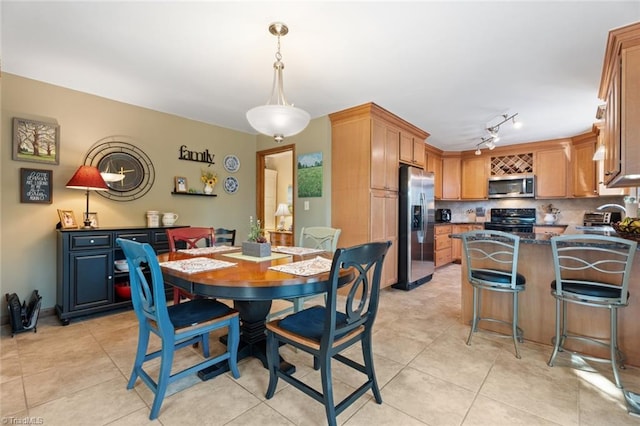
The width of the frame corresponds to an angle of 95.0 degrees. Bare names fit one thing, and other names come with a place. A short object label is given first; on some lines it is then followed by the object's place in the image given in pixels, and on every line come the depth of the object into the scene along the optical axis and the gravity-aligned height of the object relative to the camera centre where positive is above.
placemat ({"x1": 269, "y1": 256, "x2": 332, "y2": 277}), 1.66 -0.33
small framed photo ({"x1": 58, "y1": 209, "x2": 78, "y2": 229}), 2.99 -0.06
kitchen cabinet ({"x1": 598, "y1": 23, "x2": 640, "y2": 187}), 1.98 +0.79
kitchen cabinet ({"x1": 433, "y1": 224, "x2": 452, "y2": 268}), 5.61 -0.62
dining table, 1.52 -0.35
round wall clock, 3.34 +0.58
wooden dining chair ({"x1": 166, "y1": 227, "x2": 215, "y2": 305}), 2.56 -0.21
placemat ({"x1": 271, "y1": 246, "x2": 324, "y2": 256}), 2.43 -0.32
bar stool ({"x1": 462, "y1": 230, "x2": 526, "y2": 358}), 2.31 -0.50
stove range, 5.62 -0.14
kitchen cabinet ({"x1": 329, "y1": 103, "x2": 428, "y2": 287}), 3.68 +0.50
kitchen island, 2.19 -0.82
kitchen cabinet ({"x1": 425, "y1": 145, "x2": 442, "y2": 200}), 5.87 +1.03
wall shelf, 3.98 +0.28
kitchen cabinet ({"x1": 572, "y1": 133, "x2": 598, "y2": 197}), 4.81 +0.79
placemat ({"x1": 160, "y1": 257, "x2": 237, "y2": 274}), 1.76 -0.33
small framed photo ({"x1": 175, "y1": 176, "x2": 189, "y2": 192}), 3.99 +0.41
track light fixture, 3.90 +1.28
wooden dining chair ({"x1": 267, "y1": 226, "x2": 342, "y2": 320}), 2.91 -0.23
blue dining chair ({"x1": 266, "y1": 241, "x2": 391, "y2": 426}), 1.42 -0.63
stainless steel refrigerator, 4.18 -0.20
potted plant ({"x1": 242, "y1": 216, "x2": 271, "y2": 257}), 2.22 -0.24
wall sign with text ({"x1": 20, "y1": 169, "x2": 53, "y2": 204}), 2.88 +0.28
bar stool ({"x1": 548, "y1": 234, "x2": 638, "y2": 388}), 1.92 -0.51
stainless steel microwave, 5.47 +0.53
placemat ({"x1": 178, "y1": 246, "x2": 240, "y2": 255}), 2.45 -0.32
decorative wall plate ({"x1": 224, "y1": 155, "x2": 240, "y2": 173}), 4.57 +0.79
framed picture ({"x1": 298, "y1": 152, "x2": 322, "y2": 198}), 4.07 +0.55
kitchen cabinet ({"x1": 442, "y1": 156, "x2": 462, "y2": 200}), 6.36 +0.80
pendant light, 2.06 +0.69
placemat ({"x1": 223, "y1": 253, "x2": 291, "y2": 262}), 2.12 -0.33
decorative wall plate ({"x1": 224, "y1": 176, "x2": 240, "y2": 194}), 4.59 +0.46
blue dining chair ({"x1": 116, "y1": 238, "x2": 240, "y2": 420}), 1.57 -0.64
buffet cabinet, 2.82 -0.57
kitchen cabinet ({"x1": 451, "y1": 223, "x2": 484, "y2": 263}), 6.00 -0.56
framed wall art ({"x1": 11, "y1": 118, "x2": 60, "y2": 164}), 2.85 +0.73
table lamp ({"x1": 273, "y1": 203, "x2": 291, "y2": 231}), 5.42 +0.05
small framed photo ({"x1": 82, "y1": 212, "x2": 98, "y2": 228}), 3.17 -0.05
